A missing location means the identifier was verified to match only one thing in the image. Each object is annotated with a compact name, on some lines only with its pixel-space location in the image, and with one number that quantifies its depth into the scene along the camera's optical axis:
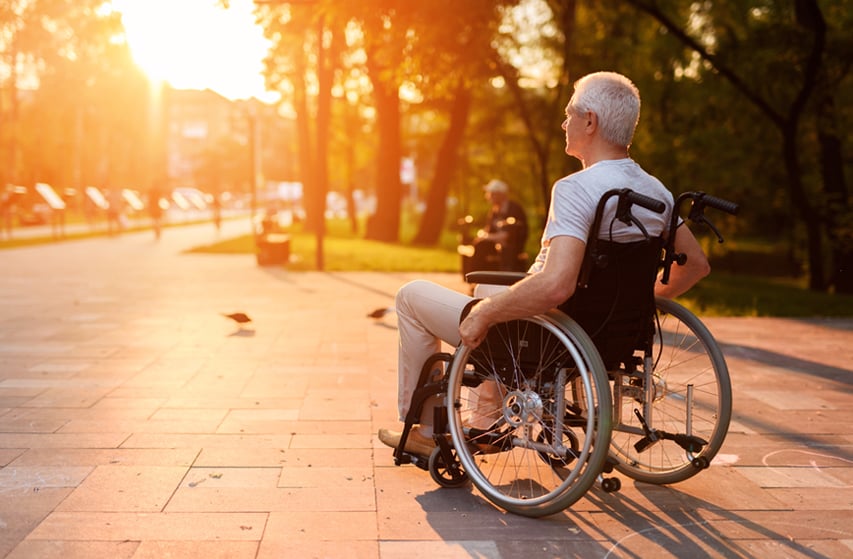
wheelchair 3.52
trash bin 17.45
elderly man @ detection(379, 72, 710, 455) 3.44
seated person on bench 11.66
